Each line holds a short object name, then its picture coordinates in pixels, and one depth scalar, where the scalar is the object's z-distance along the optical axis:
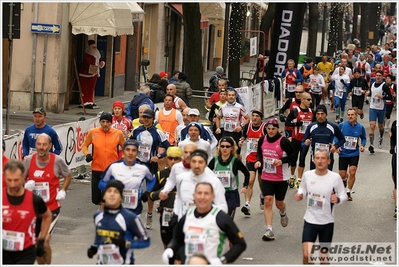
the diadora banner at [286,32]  30.52
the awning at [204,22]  42.35
